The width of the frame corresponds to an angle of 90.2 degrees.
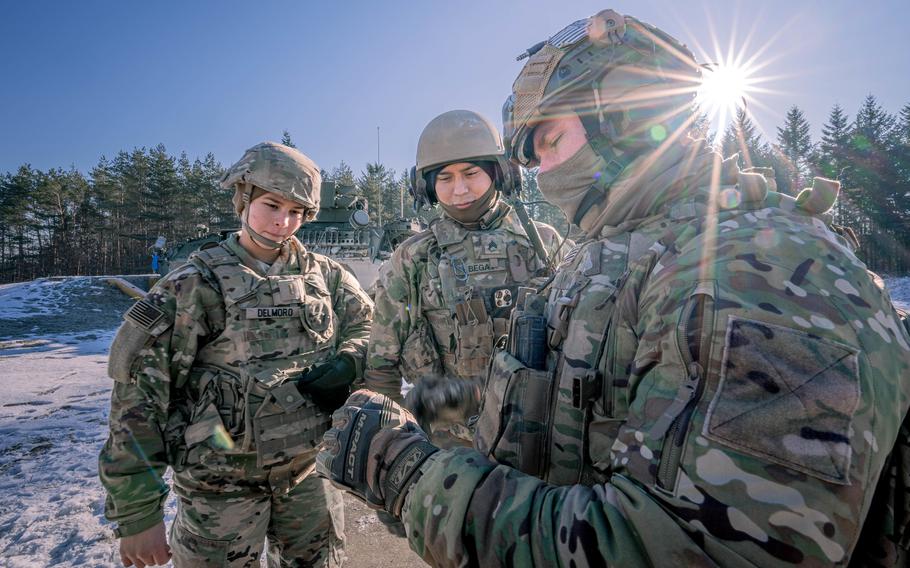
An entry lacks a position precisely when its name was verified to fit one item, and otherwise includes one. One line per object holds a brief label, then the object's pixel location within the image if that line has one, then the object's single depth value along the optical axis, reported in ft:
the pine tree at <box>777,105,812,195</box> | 125.59
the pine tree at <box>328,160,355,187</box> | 171.32
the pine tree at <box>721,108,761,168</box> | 117.70
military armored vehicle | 56.08
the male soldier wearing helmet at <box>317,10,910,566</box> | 2.61
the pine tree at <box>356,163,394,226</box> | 165.99
